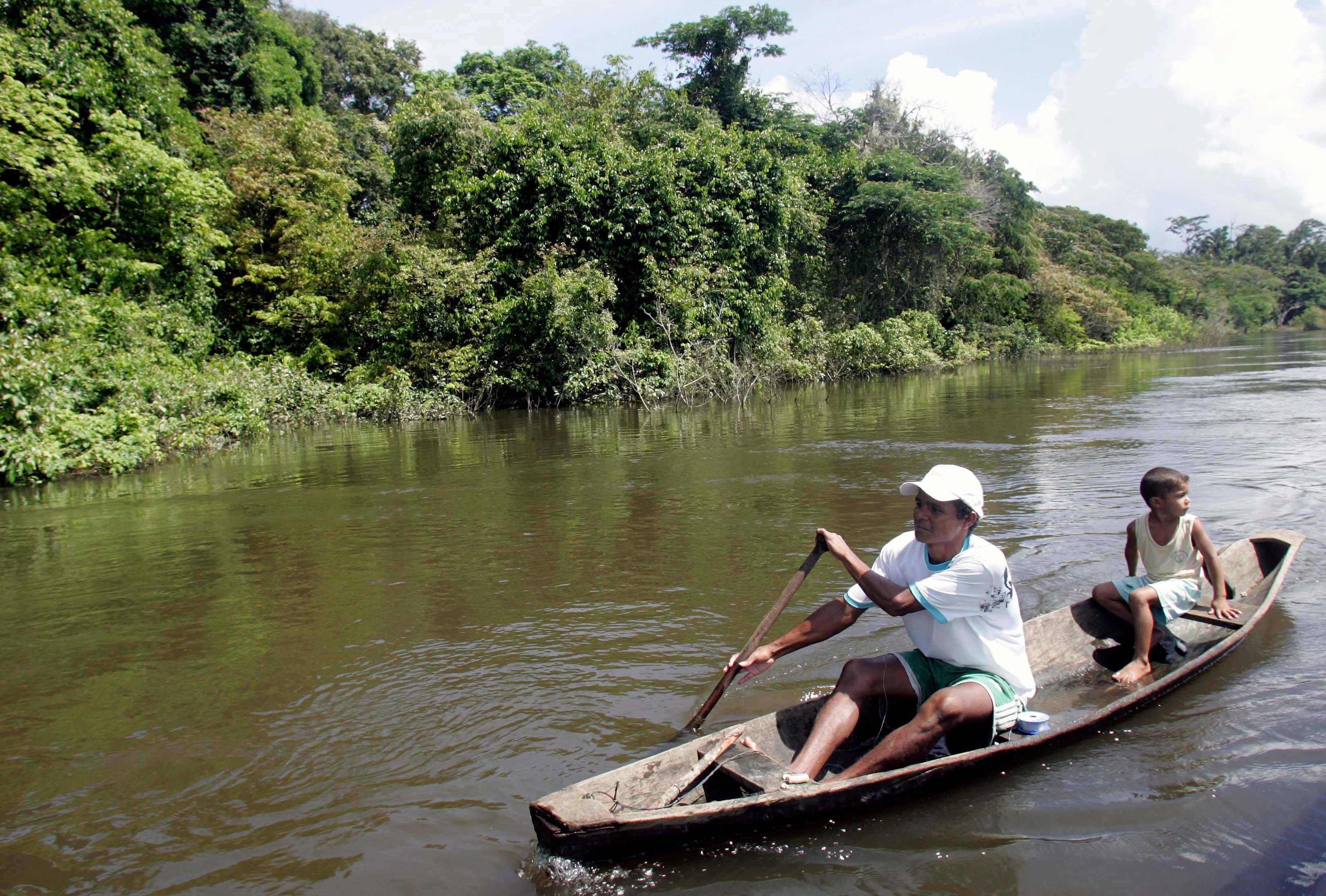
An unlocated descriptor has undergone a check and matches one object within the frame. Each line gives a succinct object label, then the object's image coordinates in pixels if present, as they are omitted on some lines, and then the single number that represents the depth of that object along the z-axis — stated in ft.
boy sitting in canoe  14.74
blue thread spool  11.26
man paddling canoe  10.70
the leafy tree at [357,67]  130.00
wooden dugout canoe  9.21
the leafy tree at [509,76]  102.89
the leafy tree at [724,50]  87.56
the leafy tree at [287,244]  66.08
